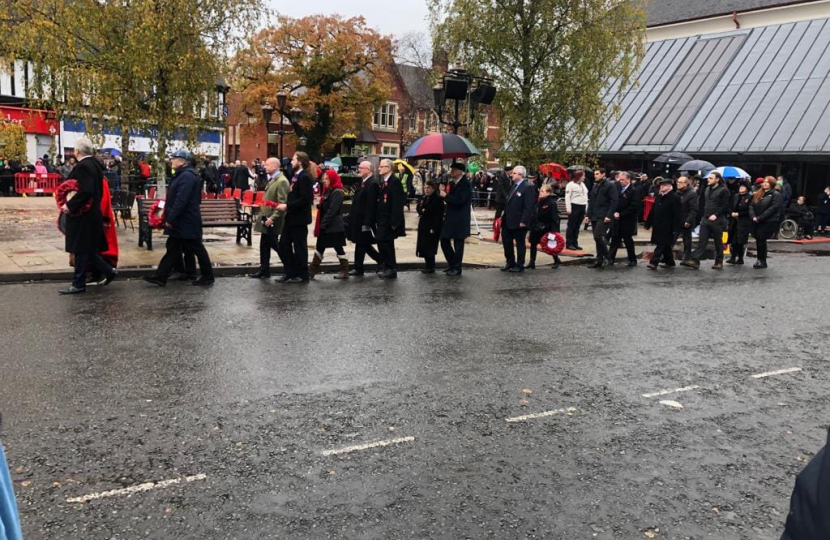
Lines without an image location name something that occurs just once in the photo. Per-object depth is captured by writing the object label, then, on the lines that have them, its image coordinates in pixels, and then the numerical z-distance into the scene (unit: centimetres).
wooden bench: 1304
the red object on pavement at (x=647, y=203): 2175
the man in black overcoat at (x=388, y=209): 1082
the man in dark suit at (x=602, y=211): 1323
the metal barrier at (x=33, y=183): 2802
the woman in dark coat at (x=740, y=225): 1410
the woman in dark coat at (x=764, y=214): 1371
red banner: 3771
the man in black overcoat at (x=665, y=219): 1314
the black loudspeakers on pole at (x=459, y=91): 1495
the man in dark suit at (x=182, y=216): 939
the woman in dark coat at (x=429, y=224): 1159
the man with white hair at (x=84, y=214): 852
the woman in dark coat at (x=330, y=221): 1050
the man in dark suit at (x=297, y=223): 1005
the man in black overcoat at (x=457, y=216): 1167
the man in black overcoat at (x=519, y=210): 1189
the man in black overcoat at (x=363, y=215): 1084
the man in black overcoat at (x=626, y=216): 1367
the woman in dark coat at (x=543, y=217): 1284
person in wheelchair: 2195
